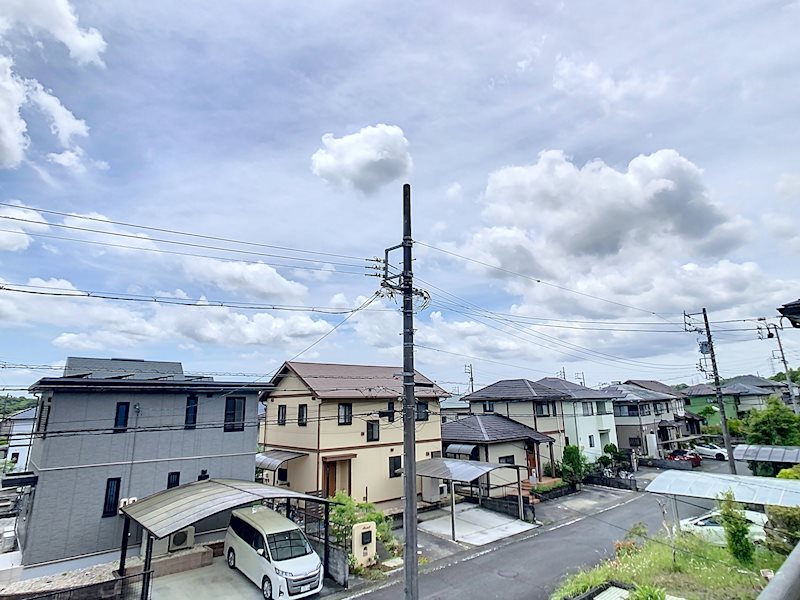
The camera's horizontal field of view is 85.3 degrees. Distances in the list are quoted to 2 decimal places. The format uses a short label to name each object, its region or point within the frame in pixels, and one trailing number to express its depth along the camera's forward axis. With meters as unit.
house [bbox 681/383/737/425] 45.84
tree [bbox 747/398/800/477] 23.95
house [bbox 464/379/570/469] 28.86
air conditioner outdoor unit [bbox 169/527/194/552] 14.95
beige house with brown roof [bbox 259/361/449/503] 20.78
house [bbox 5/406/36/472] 28.86
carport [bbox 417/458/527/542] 18.30
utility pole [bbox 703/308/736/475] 18.95
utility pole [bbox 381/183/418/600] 8.47
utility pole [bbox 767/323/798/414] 30.23
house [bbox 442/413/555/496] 24.17
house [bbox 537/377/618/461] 30.66
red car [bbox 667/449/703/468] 32.34
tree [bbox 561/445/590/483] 26.02
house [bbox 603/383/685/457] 35.56
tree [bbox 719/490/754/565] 10.38
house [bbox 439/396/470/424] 38.94
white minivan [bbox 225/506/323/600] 11.88
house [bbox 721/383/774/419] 44.44
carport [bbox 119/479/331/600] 10.97
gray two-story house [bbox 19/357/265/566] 13.69
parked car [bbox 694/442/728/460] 34.71
